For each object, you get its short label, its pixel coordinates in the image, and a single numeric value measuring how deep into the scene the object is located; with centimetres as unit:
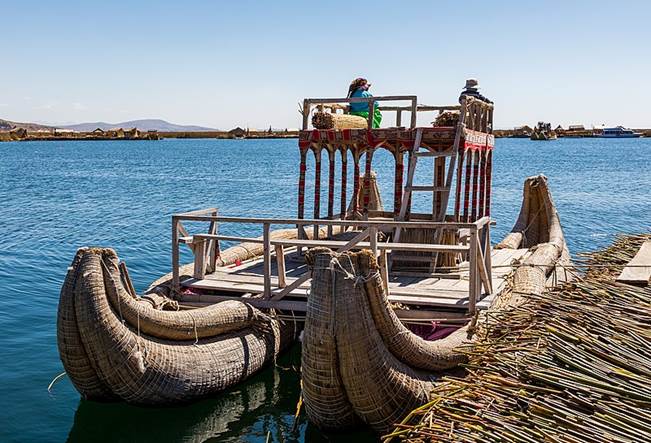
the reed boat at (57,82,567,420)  809
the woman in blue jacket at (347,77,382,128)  1490
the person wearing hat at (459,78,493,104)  1493
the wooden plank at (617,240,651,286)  763
